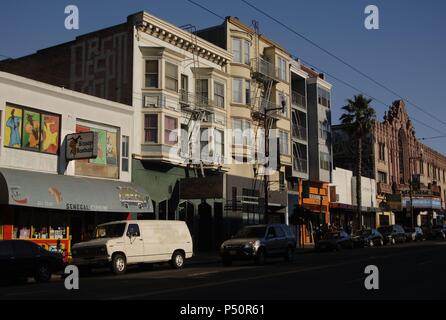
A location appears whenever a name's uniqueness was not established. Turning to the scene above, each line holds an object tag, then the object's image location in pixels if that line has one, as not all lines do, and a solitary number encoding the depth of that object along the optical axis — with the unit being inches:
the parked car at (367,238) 1612.9
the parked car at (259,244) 920.3
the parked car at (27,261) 681.0
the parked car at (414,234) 2032.5
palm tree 2016.5
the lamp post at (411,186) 2527.1
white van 804.6
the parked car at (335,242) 1444.4
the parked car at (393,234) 1816.3
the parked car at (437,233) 2301.9
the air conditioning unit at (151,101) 1231.5
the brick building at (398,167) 2456.9
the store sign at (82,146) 981.8
